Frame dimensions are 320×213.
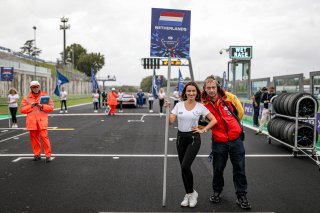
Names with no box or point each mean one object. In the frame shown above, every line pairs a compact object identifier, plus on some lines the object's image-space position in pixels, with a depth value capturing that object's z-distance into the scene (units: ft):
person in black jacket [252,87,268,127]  45.83
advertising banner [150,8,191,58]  16.65
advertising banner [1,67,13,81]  55.57
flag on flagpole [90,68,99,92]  82.75
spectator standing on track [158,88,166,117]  70.52
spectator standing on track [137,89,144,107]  101.30
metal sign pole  14.83
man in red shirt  15.06
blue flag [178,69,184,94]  80.62
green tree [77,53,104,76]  351.46
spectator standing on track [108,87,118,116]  66.65
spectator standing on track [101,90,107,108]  94.43
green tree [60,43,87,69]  365.40
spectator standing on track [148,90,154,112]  75.64
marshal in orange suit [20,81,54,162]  23.72
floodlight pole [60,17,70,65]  255.58
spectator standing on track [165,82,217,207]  14.58
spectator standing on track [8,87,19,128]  45.34
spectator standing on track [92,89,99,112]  78.12
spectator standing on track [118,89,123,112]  78.83
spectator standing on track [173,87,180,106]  73.66
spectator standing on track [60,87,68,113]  72.49
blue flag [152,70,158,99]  71.15
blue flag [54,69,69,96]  62.85
